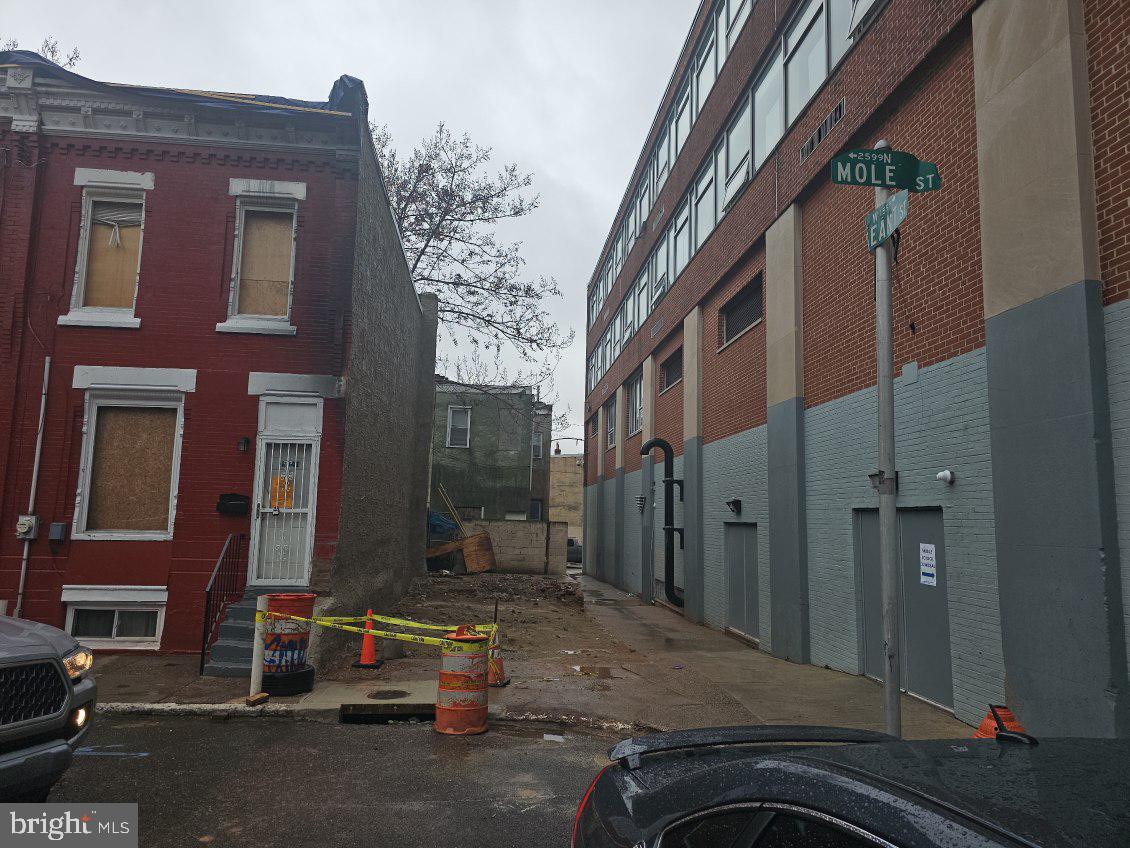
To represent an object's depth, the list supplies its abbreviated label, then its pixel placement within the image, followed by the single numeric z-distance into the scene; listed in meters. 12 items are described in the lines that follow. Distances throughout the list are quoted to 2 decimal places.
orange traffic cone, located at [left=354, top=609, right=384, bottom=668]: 9.91
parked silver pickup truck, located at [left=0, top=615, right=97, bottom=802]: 4.07
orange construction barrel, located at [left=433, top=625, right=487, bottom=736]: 7.16
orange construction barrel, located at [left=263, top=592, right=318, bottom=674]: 8.52
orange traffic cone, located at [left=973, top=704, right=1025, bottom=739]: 4.97
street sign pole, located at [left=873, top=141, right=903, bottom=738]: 4.90
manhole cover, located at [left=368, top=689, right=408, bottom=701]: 8.32
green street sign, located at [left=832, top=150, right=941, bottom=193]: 5.36
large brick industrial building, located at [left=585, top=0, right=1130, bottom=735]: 5.92
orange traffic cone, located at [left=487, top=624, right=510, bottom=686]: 9.15
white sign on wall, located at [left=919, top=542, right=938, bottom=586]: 8.32
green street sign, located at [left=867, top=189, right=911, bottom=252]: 5.07
